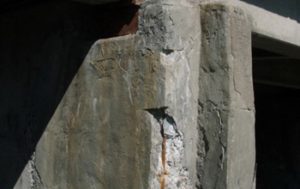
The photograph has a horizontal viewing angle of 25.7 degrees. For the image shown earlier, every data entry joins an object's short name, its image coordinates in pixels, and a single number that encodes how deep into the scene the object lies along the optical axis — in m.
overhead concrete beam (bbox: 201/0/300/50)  3.95
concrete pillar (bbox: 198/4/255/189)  3.06
